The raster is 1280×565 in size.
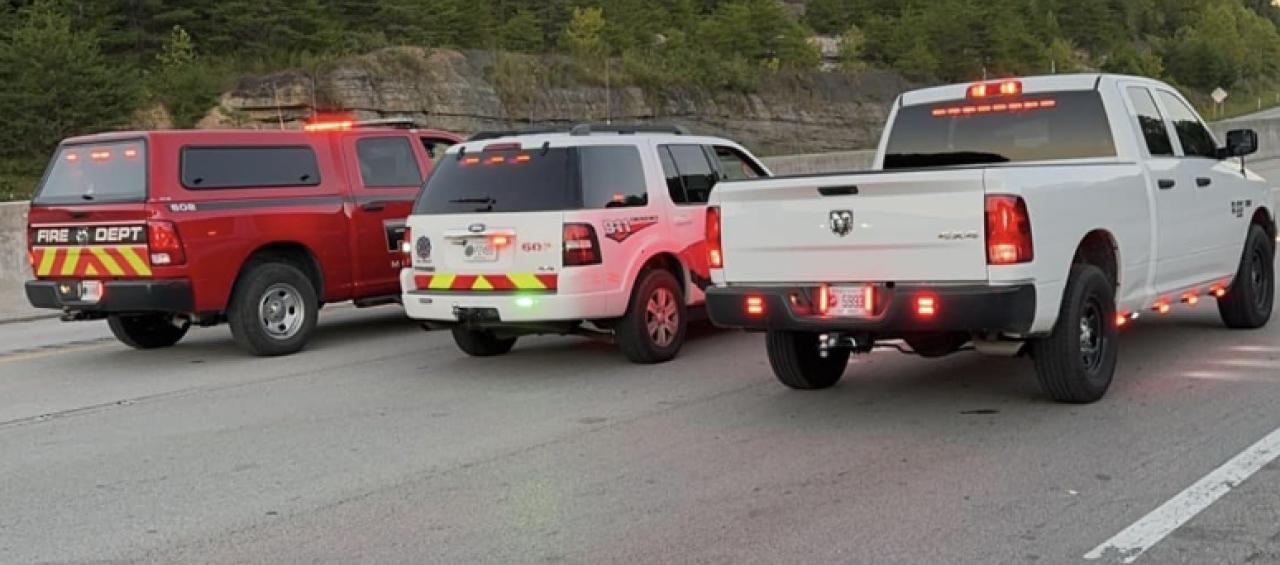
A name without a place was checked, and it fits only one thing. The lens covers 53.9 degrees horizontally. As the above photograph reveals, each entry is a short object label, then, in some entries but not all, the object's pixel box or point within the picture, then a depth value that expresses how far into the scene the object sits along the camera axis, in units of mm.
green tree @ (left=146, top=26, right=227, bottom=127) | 34762
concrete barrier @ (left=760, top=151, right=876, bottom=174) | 28297
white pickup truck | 6188
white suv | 8523
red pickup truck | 9594
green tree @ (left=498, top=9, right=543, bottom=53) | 49719
